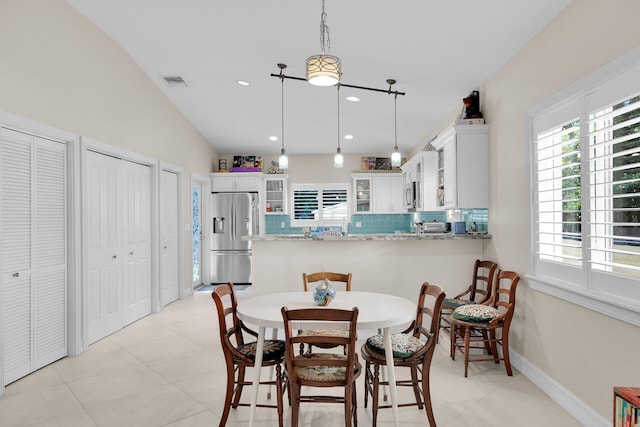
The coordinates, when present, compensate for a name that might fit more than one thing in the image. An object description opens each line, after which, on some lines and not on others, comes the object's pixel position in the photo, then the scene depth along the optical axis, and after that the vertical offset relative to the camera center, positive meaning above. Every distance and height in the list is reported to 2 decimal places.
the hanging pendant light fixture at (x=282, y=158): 4.05 +0.61
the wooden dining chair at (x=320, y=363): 1.96 -0.80
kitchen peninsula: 4.00 -0.53
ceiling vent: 5.11 +1.86
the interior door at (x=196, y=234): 6.93 -0.37
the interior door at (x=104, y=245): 4.04 -0.34
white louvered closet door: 3.03 -0.32
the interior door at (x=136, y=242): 4.70 -0.35
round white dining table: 2.17 -0.62
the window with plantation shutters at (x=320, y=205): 7.71 +0.18
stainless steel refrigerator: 7.32 -0.43
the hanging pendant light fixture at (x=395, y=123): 4.02 +1.43
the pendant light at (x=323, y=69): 2.47 +0.97
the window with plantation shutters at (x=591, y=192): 2.05 +0.13
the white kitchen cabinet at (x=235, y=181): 7.46 +0.66
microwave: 5.81 +0.30
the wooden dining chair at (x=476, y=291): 3.60 -0.79
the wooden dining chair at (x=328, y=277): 3.19 -0.55
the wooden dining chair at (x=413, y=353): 2.26 -0.87
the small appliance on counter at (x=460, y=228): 4.22 -0.17
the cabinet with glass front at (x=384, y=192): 7.50 +0.43
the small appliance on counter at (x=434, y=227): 4.70 -0.18
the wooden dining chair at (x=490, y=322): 3.09 -0.91
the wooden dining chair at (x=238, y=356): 2.31 -0.90
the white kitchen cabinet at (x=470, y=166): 3.86 +0.49
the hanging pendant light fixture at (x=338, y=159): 4.13 +0.61
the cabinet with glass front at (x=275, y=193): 7.65 +0.43
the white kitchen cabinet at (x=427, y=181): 5.08 +0.45
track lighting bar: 4.34 +1.47
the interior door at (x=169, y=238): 5.51 -0.36
